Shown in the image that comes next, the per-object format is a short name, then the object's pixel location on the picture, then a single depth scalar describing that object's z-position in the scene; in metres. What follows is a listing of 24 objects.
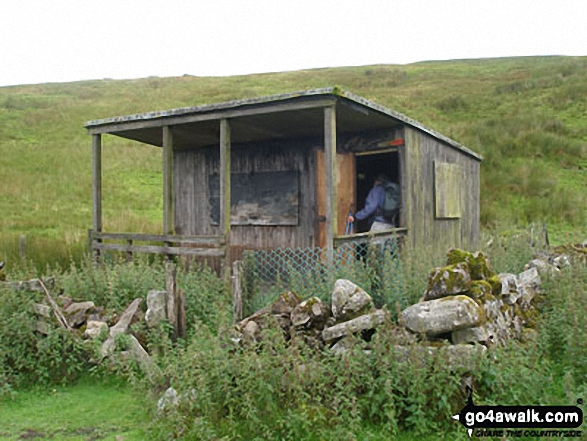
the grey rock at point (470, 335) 4.35
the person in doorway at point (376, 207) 9.13
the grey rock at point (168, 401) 3.98
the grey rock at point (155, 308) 5.75
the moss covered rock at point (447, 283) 4.72
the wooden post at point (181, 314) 5.86
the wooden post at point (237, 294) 5.93
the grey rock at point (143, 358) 4.71
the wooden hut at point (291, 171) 7.61
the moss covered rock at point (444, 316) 4.31
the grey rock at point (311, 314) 5.05
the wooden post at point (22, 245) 10.30
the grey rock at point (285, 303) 5.30
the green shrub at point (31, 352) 5.23
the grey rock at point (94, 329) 5.58
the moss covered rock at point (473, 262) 5.22
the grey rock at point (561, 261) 7.45
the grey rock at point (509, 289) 5.51
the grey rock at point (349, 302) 4.85
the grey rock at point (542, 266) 7.08
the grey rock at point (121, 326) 5.34
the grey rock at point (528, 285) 6.04
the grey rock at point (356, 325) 4.57
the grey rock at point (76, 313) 5.83
